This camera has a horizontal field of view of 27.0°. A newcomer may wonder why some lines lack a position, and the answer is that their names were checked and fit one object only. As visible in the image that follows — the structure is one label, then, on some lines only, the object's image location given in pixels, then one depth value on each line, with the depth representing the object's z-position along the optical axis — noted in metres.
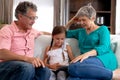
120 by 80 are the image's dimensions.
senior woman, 2.11
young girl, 2.54
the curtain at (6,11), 4.64
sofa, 2.63
